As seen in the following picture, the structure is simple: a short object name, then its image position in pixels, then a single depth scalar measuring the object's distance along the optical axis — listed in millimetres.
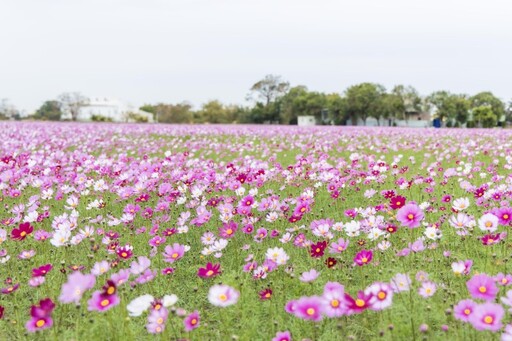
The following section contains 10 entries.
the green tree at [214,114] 66650
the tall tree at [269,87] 72506
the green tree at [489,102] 61938
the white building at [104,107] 105500
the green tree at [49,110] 71300
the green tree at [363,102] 52188
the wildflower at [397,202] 2604
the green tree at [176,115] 64188
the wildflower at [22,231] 2589
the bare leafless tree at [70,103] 89625
